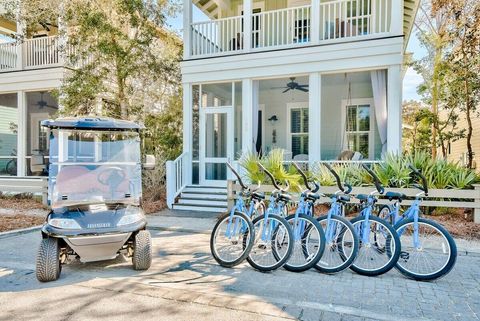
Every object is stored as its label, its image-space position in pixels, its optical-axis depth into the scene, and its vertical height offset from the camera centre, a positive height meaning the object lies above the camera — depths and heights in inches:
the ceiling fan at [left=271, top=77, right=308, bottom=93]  429.7 +89.7
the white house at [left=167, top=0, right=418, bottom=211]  354.3 +84.4
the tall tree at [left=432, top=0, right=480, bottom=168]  427.5 +136.8
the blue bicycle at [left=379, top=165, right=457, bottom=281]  169.5 -46.3
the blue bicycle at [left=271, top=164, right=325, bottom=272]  182.7 -43.7
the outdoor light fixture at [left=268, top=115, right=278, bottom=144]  505.6 +39.4
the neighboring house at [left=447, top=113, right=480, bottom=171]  618.5 +23.3
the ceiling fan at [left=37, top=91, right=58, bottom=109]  543.5 +83.2
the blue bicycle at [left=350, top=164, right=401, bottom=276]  177.3 -45.7
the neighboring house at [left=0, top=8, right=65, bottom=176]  502.0 +96.2
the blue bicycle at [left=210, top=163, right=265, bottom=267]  194.9 -43.5
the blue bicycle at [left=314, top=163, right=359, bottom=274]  180.9 -44.8
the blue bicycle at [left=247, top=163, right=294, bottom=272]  183.6 -46.5
